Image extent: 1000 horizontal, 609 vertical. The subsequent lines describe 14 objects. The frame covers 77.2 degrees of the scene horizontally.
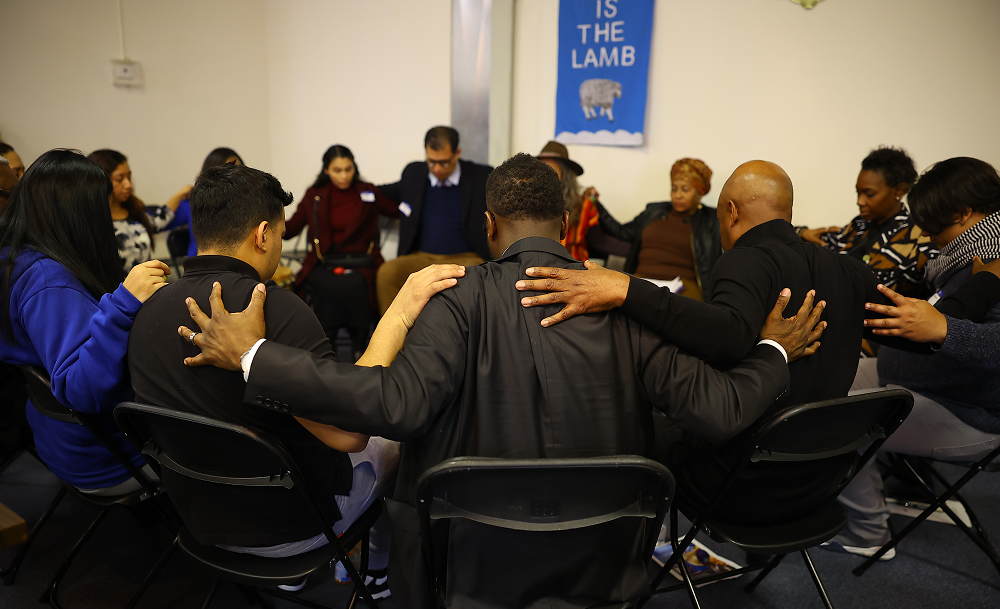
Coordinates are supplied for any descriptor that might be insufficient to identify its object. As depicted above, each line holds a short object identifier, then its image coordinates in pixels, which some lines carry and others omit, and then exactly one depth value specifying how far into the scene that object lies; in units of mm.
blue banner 4215
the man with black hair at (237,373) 1456
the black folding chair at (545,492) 1188
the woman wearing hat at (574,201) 4043
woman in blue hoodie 1648
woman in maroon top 4230
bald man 1469
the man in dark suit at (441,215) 4266
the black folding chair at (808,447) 1522
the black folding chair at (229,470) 1356
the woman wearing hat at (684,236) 3877
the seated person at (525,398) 1353
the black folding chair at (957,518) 2084
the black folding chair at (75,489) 1721
